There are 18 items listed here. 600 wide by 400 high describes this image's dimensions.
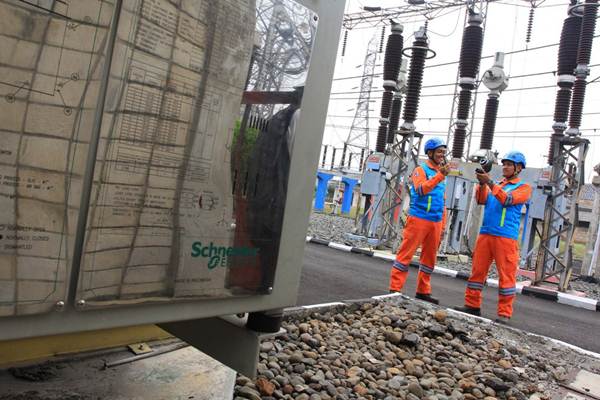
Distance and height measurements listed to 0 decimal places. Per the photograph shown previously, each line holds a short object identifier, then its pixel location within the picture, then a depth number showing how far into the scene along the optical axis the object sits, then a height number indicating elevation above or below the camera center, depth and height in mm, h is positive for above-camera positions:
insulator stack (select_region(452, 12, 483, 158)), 11602 +4509
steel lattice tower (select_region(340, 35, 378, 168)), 38500 +10029
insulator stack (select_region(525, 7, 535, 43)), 15320 +7513
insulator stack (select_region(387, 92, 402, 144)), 14445 +3541
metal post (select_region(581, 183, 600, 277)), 12180 +414
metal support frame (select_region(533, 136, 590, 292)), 9156 +1227
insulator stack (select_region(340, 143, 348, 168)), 36506 +5127
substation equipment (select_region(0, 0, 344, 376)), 1090 +46
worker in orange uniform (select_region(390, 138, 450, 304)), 6258 +74
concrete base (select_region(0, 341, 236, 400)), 2209 -980
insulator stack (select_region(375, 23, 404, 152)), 13328 +4427
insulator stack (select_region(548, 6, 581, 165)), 9312 +3655
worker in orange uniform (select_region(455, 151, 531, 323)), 5883 +71
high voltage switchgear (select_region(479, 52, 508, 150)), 12766 +4255
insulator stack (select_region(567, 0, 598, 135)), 9078 +3806
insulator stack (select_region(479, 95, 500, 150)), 12398 +3252
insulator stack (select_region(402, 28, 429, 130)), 11359 +3709
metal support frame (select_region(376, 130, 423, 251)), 12148 +1250
